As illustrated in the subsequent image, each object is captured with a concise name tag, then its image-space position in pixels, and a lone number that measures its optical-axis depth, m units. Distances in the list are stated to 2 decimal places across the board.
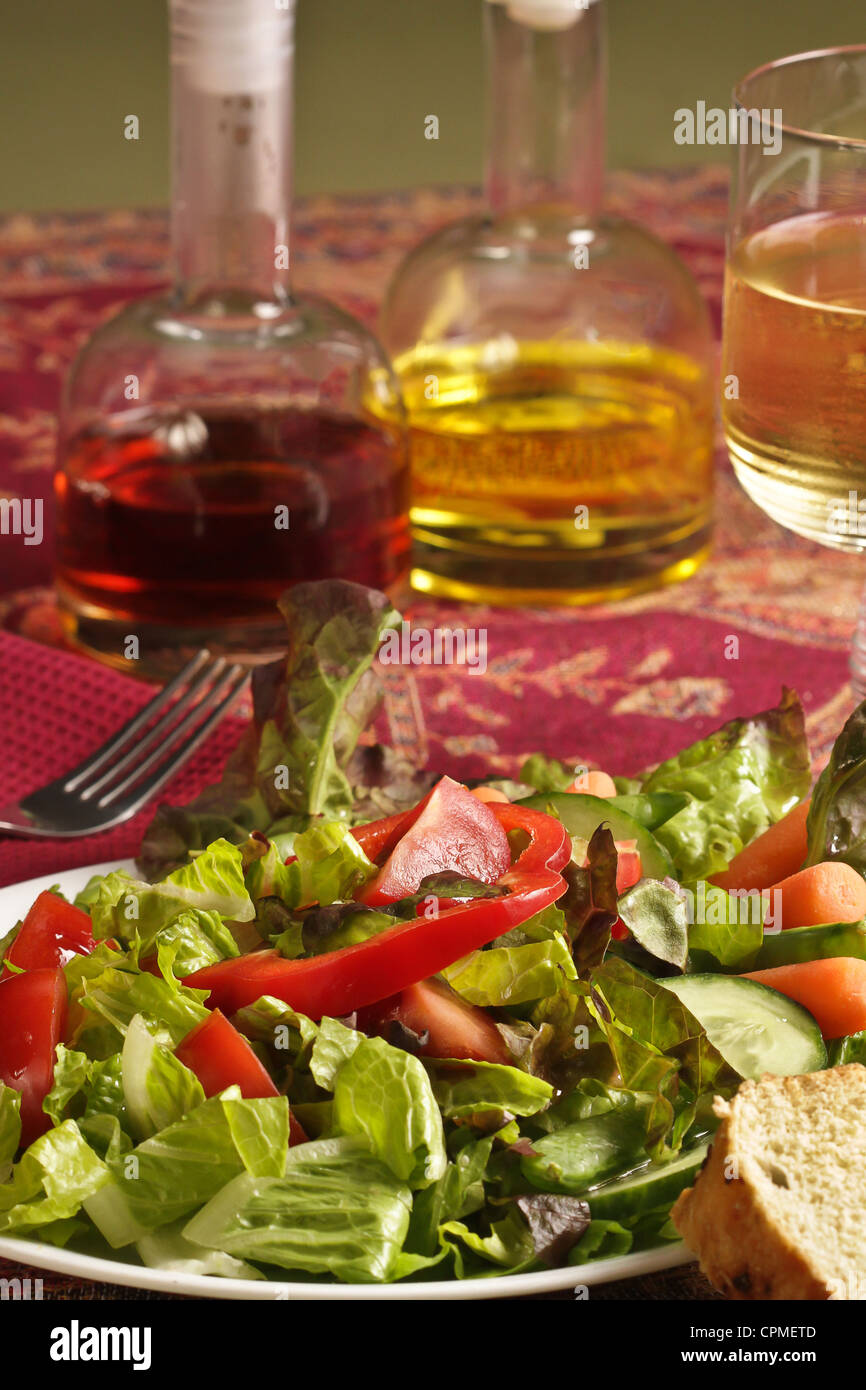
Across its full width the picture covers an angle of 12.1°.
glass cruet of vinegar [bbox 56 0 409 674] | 1.06
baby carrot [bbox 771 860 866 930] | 0.92
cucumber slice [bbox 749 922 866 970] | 0.91
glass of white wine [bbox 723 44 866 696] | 0.96
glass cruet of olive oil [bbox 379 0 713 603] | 1.10
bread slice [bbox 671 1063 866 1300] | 0.84
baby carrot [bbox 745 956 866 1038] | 0.90
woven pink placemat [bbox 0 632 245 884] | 1.03
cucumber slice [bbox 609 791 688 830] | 0.96
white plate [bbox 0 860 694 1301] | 0.83
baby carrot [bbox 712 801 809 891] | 0.95
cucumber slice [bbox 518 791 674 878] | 0.94
